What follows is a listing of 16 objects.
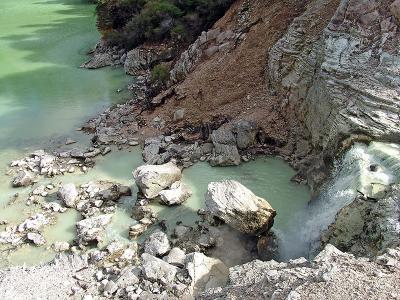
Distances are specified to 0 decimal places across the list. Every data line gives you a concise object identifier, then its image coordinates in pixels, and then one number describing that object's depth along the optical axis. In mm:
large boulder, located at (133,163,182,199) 12594
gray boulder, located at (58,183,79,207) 12859
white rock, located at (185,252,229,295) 9273
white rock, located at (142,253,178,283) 9492
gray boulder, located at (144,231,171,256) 10617
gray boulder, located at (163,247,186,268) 10039
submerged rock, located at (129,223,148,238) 11578
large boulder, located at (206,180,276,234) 10562
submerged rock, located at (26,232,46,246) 11523
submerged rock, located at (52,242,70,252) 11344
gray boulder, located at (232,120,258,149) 14656
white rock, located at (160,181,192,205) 12438
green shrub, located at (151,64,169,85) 19906
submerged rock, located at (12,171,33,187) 13938
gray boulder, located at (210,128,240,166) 14092
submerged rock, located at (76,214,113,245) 11367
